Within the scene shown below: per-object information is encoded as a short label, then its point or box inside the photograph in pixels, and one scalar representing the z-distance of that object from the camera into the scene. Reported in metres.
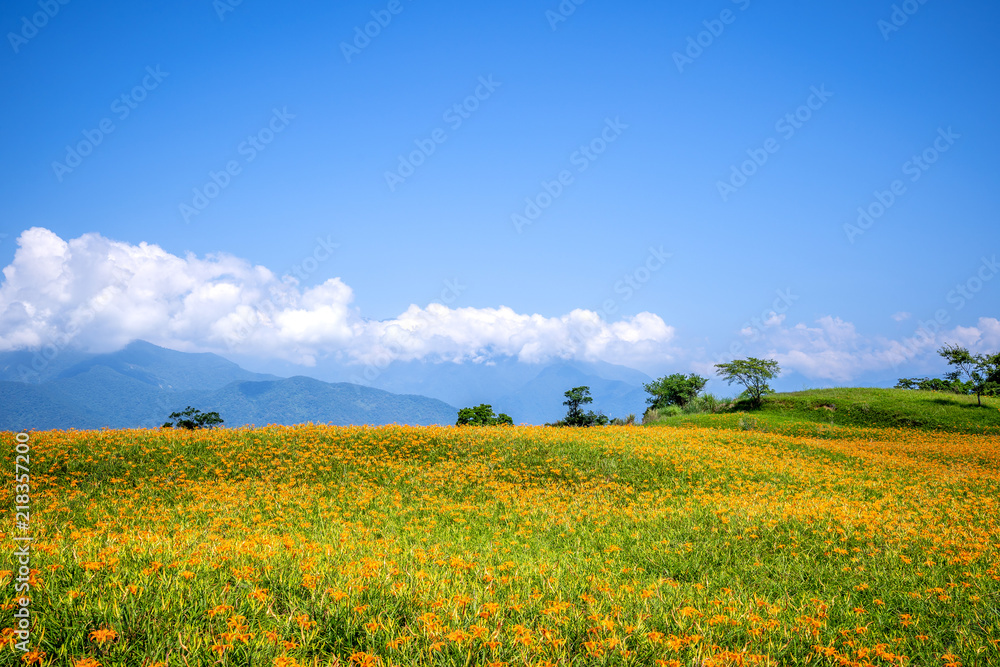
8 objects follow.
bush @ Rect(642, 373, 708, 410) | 58.06
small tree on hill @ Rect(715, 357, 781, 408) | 43.47
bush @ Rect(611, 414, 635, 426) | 39.97
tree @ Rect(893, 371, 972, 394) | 59.16
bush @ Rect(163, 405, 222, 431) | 33.06
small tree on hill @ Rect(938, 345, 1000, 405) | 38.93
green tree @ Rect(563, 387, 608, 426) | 47.03
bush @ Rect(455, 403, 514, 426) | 42.75
